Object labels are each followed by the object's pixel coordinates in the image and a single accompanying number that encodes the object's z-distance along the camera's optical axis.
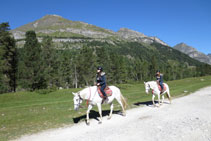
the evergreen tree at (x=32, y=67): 37.84
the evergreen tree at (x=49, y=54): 49.50
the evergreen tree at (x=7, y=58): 38.55
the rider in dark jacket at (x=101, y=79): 11.40
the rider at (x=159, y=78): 16.81
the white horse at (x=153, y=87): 16.03
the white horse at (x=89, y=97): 10.78
